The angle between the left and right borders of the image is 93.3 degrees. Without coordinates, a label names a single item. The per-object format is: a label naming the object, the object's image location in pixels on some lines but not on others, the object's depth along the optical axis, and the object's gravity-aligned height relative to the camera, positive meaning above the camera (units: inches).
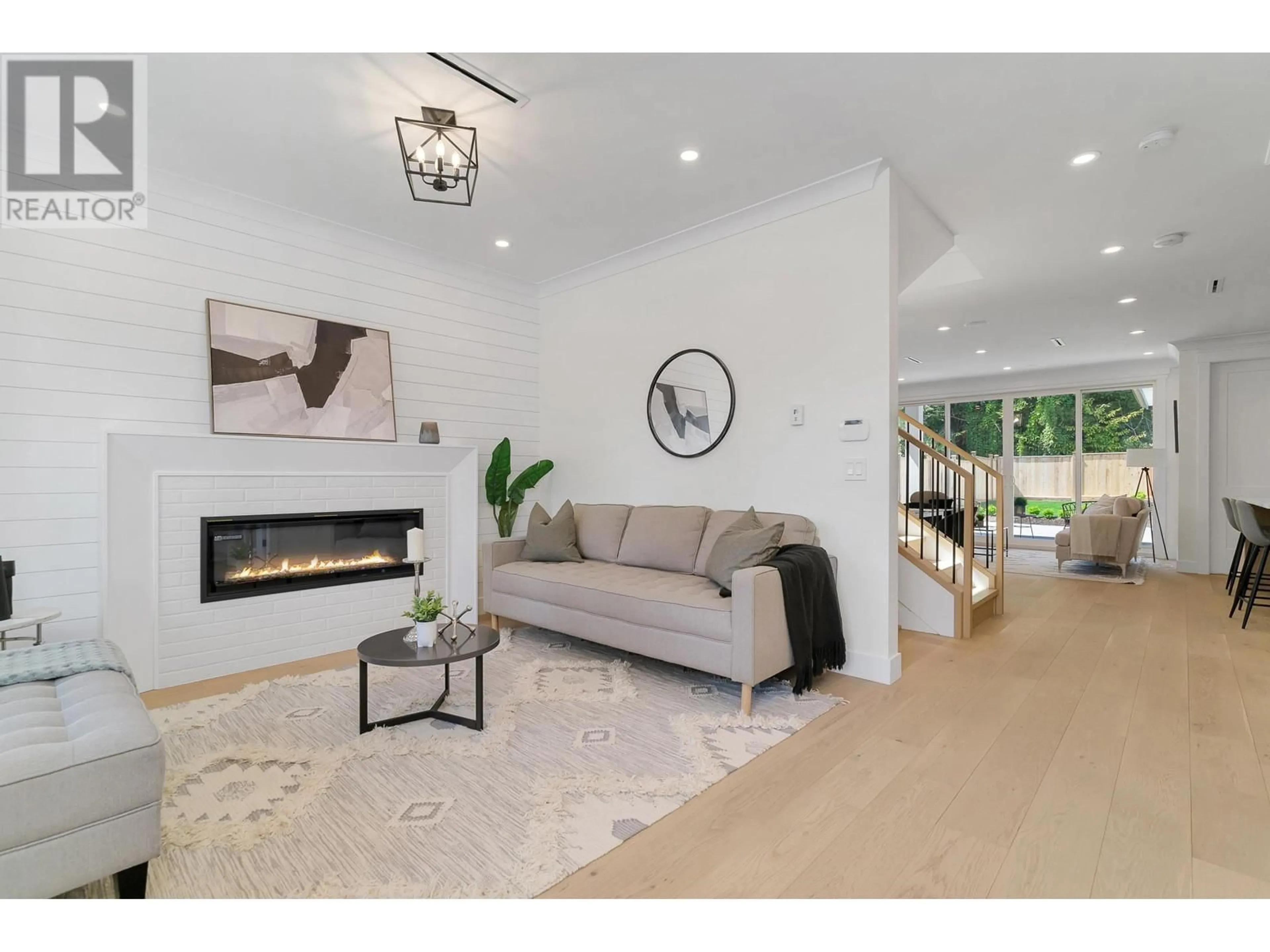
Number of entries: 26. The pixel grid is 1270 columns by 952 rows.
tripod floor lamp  311.3 +5.5
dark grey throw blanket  117.8 -27.6
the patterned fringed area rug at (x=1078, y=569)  256.1 -44.3
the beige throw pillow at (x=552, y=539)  167.0 -17.9
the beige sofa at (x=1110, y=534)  257.6 -25.8
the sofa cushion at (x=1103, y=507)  277.9 -15.4
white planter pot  101.5 -26.9
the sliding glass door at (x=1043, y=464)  356.8 +6.5
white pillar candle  108.7 -12.9
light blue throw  77.0 -25.1
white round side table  95.6 -24.1
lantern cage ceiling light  102.7 +61.7
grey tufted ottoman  53.1 -30.2
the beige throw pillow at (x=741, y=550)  119.2 -15.2
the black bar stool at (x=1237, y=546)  209.3 -25.9
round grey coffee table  95.3 -29.2
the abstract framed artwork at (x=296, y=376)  136.3 +24.7
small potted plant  101.6 -24.4
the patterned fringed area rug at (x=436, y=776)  66.9 -44.0
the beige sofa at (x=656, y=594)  111.5 -25.8
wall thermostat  129.3 +9.7
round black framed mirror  157.1 +19.8
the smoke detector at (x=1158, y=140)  112.4 +63.8
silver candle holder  105.6 -28.7
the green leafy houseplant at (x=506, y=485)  184.7 -2.8
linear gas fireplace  136.9 -18.7
